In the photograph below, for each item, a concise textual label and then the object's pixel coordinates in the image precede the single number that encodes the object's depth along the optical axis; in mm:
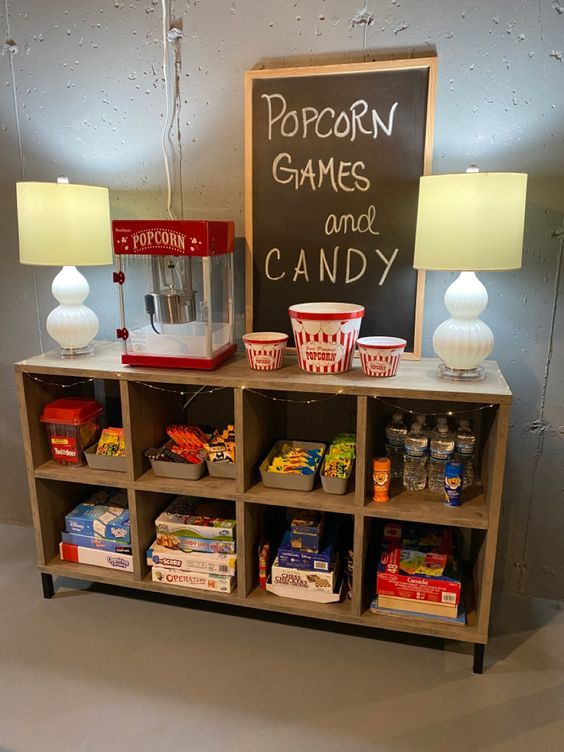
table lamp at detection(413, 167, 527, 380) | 1574
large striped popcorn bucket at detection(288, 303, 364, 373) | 1751
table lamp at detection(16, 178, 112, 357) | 1880
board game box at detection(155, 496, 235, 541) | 1947
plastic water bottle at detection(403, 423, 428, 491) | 1856
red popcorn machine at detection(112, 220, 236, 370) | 1786
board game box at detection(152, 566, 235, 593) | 1956
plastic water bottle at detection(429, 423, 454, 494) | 1827
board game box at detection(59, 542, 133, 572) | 2072
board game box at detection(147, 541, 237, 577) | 1941
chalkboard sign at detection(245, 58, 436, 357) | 1860
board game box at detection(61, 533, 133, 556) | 2068
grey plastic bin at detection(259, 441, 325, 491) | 1868
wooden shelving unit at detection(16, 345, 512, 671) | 1717
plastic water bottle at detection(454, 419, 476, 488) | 1848
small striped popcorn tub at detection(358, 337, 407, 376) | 1721
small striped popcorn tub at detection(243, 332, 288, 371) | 1822
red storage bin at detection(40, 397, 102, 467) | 2025
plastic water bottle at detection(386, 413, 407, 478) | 1942
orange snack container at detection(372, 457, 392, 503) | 1795
